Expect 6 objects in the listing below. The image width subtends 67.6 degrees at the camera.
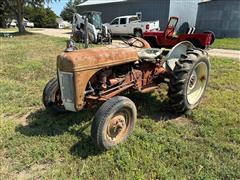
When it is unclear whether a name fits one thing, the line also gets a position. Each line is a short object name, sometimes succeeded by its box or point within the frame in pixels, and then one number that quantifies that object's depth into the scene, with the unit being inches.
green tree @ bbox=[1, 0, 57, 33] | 648.0
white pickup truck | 493.3
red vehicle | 323.1
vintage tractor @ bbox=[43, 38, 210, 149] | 91.4
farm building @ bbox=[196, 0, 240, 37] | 528.9
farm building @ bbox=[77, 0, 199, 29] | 593.1
